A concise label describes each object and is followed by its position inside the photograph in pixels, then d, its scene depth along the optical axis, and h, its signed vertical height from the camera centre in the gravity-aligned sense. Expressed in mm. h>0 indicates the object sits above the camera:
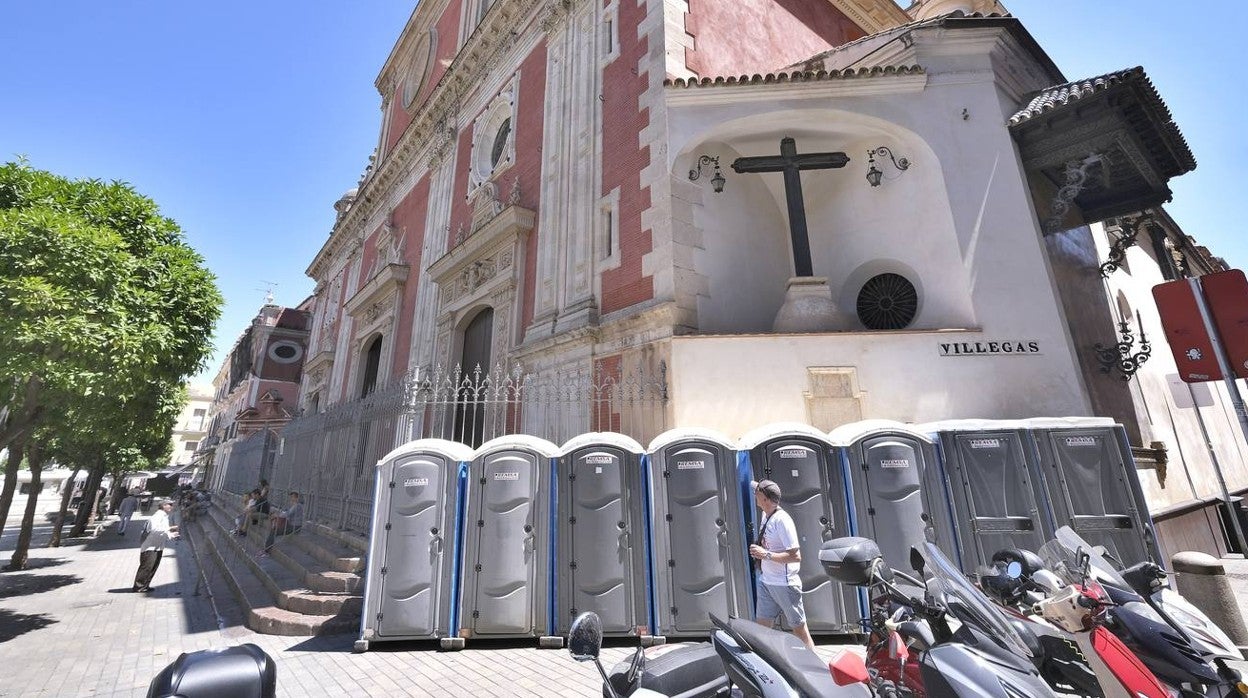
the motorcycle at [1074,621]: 2592 -759
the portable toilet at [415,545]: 4957 -522
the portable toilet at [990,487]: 5008 -41
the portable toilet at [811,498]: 4812 -121
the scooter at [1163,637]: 2547 -772
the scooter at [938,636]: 1949 -640
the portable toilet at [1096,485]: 5000 -28
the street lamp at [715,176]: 8414 +4899
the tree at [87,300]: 5535 +2214
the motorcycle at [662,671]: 1899 -757
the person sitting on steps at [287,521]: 9594 -534
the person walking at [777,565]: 4082 -613
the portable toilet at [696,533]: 4852 -432
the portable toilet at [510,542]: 4945 -508
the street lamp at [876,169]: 8180 +4867
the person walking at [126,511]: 17700 -595
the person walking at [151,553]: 8789 -980
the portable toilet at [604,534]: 4906 -437
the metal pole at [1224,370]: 7051 +1524
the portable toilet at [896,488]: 4941 -37
